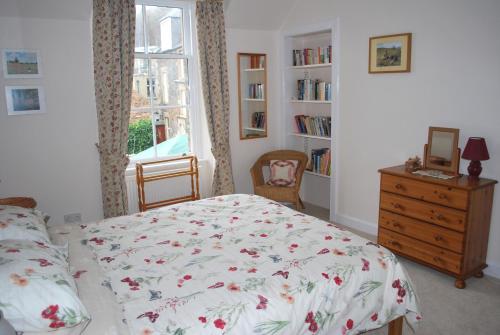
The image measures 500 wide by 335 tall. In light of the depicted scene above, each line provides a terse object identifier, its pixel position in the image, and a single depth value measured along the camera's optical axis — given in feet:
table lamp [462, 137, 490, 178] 9.68
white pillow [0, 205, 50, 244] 6.64
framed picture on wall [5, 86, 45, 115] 11.46
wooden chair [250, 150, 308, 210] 14.55
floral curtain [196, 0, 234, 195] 14.15
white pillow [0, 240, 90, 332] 4.81
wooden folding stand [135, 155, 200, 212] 13.66
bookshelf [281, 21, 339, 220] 14.35
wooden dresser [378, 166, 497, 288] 9.55
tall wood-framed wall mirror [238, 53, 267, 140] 15.76
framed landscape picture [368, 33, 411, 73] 11.58
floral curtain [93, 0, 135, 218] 12.25
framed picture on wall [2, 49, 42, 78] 11.26
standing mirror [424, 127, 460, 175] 10.39
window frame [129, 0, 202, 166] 13.89
